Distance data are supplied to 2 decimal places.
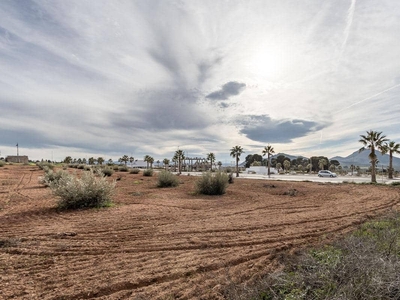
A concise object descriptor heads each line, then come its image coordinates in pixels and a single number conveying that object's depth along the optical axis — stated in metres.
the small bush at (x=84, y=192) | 10.13
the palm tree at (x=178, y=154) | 75.61
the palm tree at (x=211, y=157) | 78.31
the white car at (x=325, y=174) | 46.66
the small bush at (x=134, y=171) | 39.72
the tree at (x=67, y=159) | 101.88
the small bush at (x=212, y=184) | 16.31
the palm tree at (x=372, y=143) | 31.30
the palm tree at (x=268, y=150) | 58.03
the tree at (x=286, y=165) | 95.00
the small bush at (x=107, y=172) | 31.85
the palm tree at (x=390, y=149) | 37.69
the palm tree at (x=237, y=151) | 60.38
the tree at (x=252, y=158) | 132.12
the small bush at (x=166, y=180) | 20.38
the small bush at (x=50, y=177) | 19.30
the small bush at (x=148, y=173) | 34.71
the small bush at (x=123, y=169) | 45.72
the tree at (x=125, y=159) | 111.38
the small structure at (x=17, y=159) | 77.45
